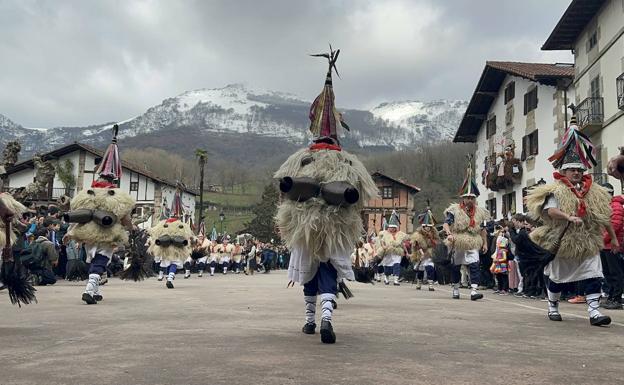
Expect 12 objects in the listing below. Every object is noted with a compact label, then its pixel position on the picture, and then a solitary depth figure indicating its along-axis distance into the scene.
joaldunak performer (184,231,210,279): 16.25
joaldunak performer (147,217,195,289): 15.11
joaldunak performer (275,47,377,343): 5.74
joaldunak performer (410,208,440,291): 15.80
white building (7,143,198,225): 50.34
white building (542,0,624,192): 20.91
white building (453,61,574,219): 27.59
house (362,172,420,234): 62.19
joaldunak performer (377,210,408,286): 19.47
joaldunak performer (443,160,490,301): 11.32
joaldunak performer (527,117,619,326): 7.02
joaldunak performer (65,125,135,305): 9.34
